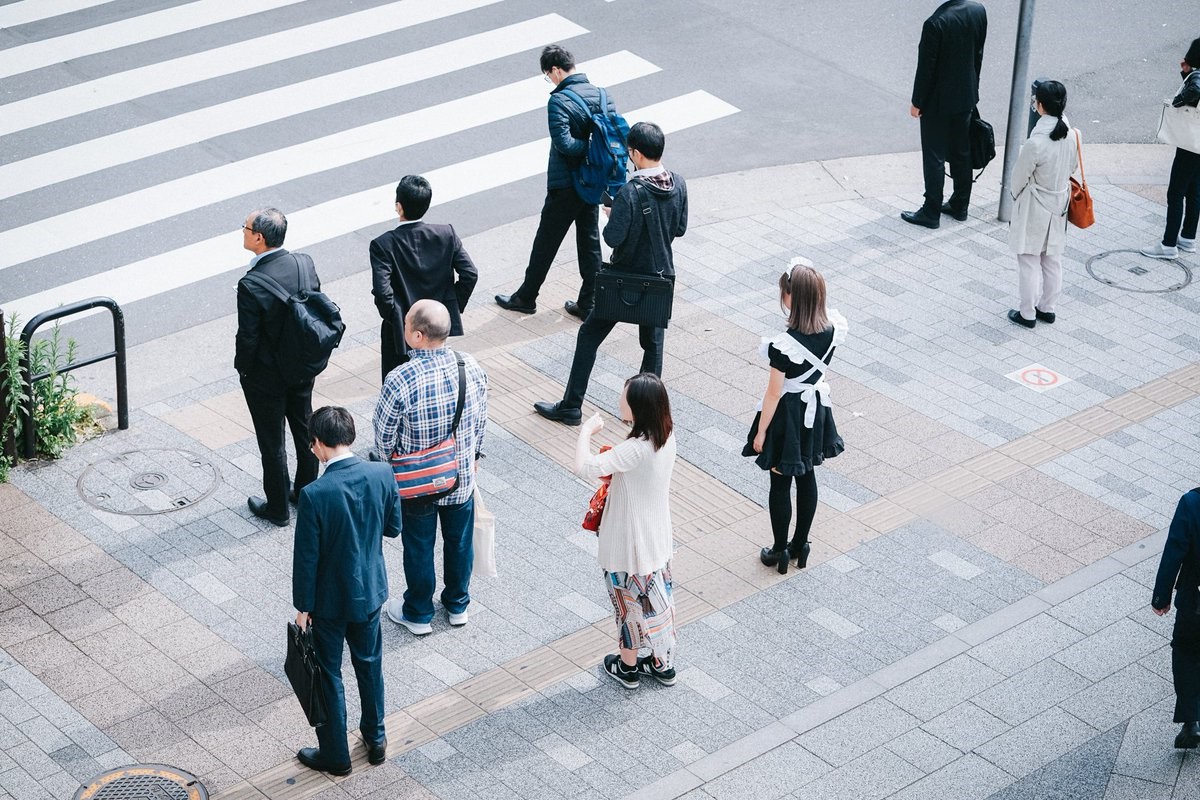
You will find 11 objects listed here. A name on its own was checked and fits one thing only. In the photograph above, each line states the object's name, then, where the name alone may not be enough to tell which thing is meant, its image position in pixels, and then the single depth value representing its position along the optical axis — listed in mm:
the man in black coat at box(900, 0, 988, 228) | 13375
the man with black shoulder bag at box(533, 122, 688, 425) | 9992
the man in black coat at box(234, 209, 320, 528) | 8711
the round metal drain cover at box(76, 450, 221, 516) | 9609
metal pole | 13347
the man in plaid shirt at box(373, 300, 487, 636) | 7809
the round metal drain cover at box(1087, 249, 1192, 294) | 12883
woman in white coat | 11586
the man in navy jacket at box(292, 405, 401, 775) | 6867
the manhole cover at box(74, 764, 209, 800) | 7238
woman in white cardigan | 7512
